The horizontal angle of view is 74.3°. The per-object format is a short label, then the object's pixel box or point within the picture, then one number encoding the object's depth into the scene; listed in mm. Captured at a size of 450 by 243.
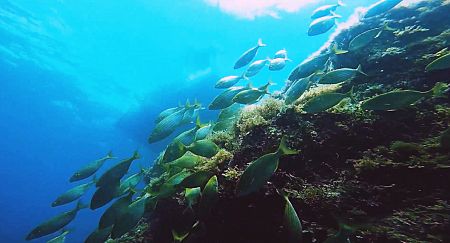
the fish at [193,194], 3516
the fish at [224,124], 4625
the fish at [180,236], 3170
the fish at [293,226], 2369
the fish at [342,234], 2115
